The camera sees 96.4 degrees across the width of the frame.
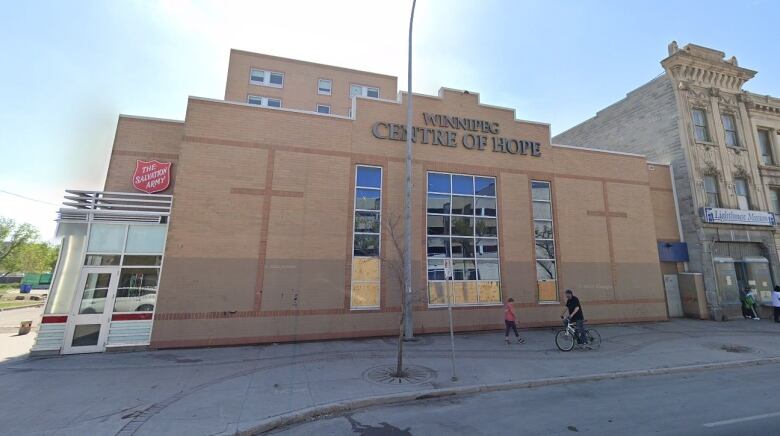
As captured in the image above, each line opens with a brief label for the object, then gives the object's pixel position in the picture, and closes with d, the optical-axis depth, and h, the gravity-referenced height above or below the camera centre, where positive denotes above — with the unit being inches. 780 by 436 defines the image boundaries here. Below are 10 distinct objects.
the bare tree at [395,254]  536.3 +47.5
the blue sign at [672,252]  759.5 +83.8
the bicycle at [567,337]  456.4 -63.5
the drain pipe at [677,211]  783.8 +178.4
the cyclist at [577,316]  465.5 -36.4
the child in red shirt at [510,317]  499.2 -43.2
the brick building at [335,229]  462.6 +85.4
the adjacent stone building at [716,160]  754.8 +304.3
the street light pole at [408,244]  478.0 +58.2
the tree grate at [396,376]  326.3 -87.2
